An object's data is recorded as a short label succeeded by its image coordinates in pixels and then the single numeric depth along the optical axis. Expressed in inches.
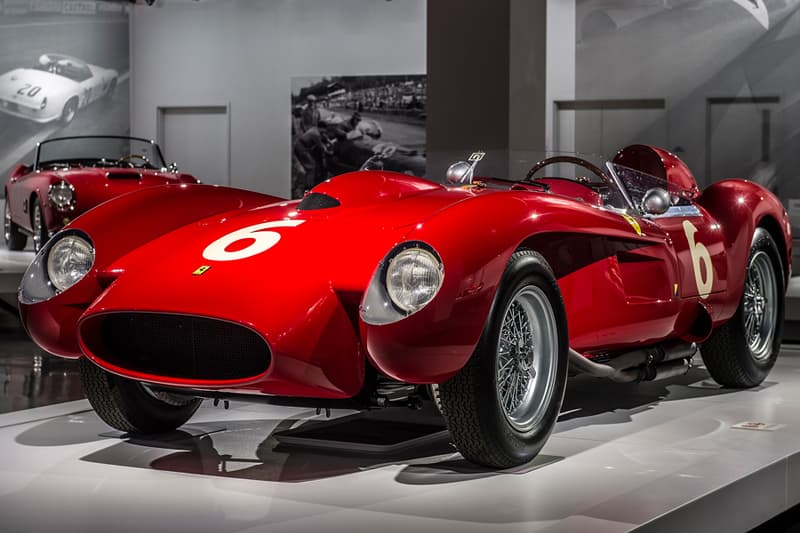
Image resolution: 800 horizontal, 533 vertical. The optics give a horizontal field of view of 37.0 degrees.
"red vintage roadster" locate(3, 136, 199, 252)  386.6
